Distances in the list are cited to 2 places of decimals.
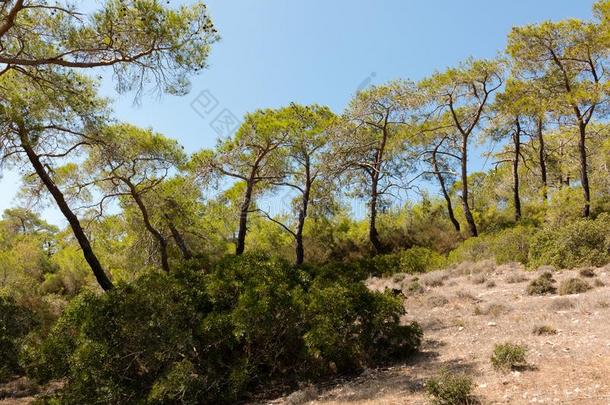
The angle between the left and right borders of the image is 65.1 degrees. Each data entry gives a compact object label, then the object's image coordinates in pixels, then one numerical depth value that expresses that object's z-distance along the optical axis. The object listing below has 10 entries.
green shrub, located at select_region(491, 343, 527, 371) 5.96
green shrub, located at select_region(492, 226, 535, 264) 14.92
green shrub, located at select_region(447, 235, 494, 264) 16.53
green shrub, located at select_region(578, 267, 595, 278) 11.20
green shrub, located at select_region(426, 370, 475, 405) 5.10
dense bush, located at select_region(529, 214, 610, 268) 12.41
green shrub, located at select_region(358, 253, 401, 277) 17.68
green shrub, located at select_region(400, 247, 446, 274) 17.17
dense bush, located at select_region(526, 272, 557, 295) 10.55
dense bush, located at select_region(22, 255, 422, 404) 6.83
